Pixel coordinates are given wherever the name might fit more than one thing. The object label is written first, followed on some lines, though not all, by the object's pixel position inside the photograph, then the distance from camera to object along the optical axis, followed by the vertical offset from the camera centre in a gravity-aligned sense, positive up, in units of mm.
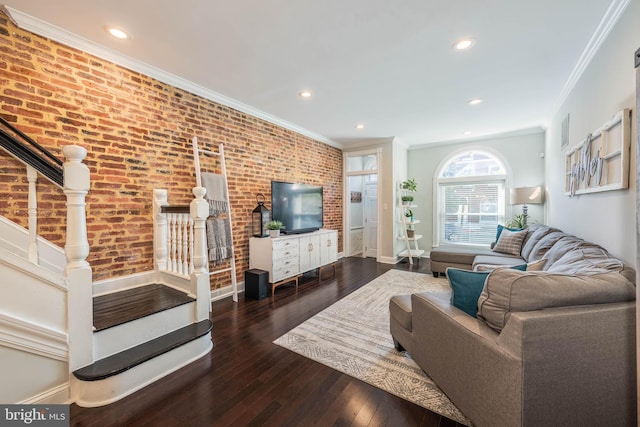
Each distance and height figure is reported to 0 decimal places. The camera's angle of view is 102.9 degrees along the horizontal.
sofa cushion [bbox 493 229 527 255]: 3845 -515
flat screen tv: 4117 +80
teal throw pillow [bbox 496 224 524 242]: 4580 -374
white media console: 3645 -681
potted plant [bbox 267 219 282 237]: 3861 -262
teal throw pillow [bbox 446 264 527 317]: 1549 -490
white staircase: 1456 -805
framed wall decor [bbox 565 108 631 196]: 1759 +416
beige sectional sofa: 1142 -663
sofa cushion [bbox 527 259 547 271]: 1834 -415
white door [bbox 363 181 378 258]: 6418 -229
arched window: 5426 +246
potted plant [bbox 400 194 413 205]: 5478 +231
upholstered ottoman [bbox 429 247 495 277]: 4160 -814
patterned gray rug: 1716 -1214
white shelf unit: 5402 -532
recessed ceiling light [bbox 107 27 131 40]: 2152 +1548
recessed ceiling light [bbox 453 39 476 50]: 2295 +1516
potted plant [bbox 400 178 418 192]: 5582 +541
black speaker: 3432 -994
